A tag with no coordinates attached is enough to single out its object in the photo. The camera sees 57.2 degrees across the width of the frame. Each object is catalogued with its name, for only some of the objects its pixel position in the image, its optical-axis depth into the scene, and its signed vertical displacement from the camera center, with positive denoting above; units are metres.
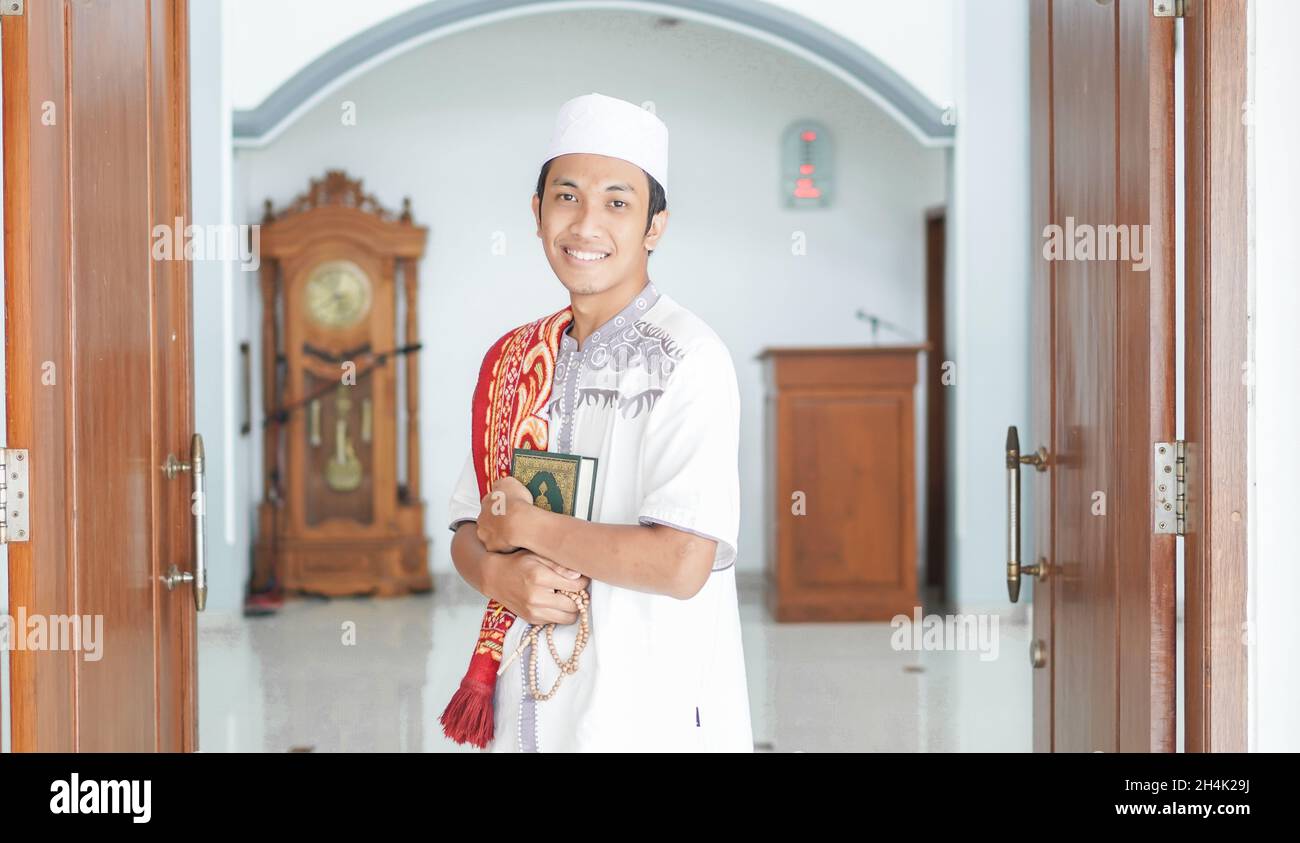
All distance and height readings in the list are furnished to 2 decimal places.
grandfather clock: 6.14 +0.10
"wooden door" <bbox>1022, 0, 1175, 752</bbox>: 1.58 +0.06
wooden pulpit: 5.49 -0.29
